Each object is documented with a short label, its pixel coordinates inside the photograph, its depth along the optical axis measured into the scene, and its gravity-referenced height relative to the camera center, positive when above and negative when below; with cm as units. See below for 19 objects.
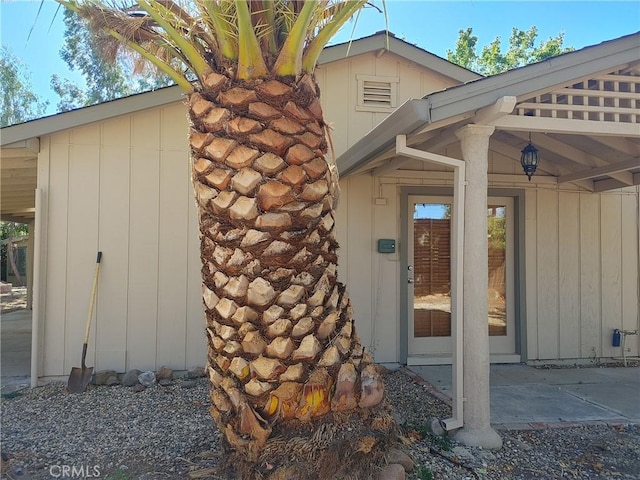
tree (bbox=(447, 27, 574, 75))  2211 +1001
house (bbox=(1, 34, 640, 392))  396 +46
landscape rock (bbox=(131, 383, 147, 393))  509 -152
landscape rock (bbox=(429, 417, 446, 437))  368 -141
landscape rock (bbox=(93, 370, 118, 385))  531 -144
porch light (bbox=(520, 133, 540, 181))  512 +110
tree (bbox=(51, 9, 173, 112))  2131 +841
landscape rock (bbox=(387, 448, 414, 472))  287 -132
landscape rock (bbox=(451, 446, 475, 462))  331 -148
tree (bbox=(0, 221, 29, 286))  2138 +20
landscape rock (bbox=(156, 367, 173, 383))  541 -144
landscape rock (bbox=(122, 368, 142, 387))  528 -146
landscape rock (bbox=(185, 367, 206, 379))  556 -146
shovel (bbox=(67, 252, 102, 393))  508 -138
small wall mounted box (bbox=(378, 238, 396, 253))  612 +12
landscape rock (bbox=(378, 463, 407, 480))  273 -132
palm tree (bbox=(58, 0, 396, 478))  258 +0
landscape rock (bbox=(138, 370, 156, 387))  526 -146
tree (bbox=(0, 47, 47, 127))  2100 +804
